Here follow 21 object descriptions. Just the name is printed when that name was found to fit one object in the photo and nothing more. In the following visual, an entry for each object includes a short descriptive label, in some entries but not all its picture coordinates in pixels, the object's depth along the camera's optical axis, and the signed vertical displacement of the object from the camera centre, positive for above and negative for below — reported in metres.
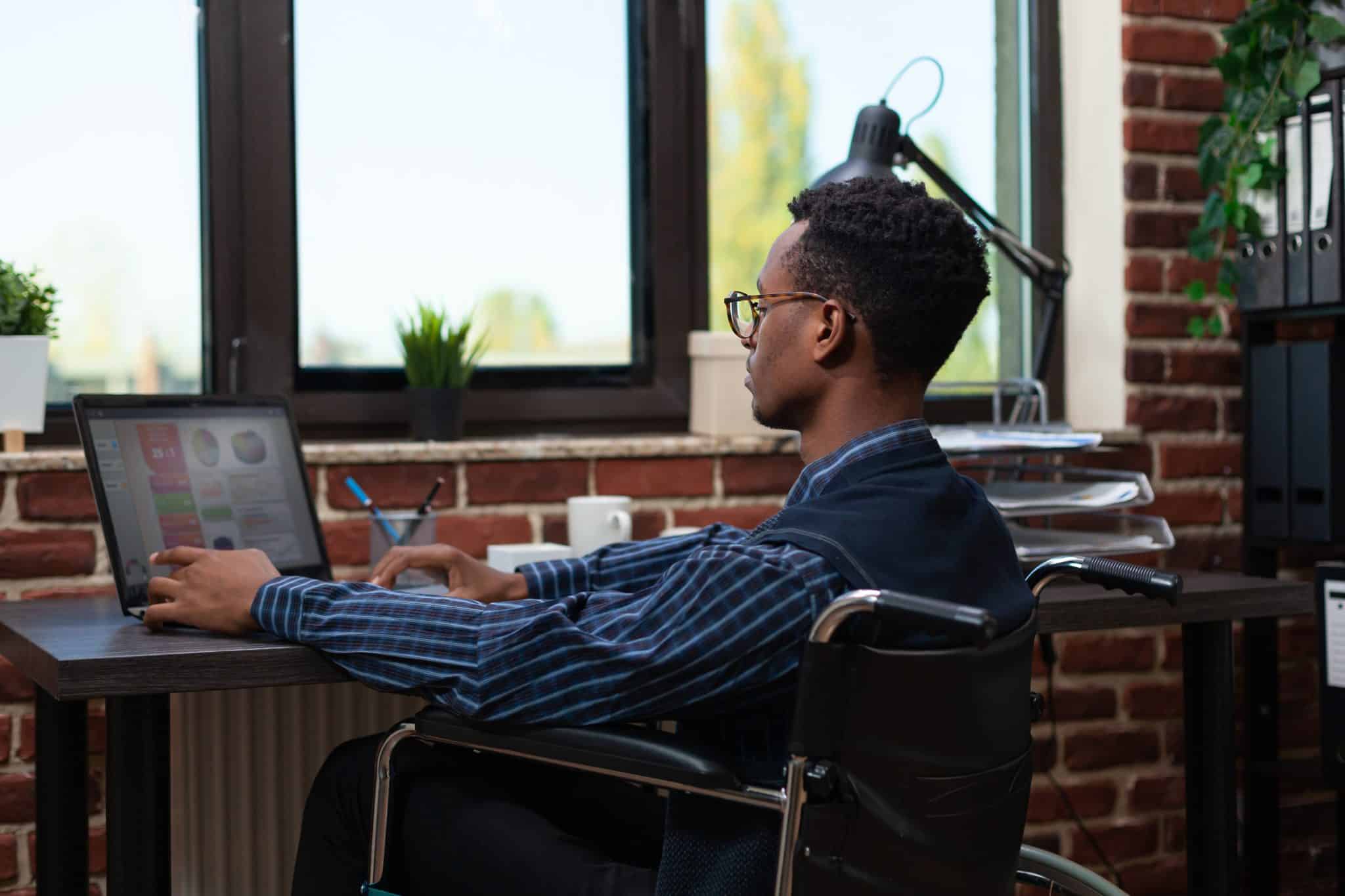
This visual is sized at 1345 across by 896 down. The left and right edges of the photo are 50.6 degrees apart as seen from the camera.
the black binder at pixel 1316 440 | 2.19 -0.02
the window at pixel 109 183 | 2.07 +0.38
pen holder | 1.87 -0.13
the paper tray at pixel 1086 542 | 1.89 -0.16
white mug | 2.02 -0.13
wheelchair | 1.06 -0.26
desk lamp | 2.00 +0.36
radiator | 1.85 -0.45
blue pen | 1.87 -0.10
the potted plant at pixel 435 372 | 2.12 +0.09
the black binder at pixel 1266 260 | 2.24 +0.27
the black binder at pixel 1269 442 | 2.27 -0.03
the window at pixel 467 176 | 2.22 +0.41
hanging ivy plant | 2.16 +0.50
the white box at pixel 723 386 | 2.25 +0.07
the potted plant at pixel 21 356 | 1.88 +0.11
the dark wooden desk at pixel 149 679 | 1.30 -0.24
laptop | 1.59 -0.05
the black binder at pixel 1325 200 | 2.14 +0.35
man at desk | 1.13 -0.15
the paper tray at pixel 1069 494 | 1.93 -0.09
